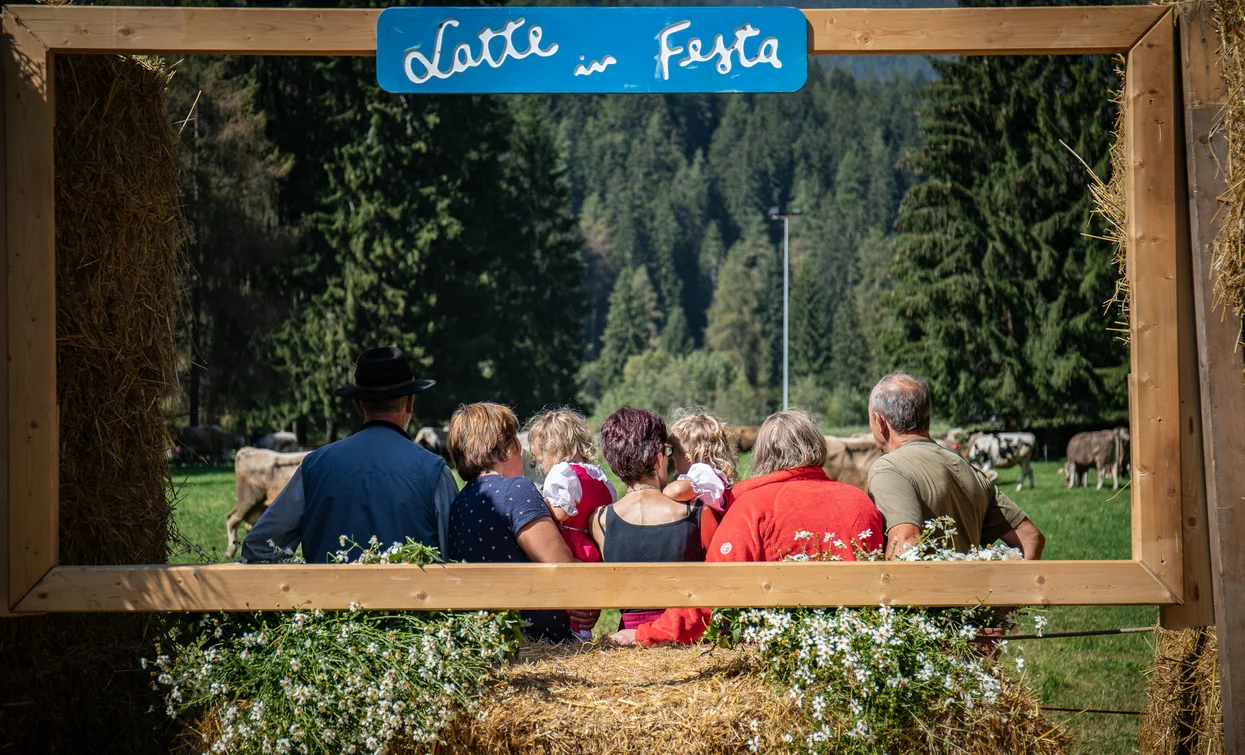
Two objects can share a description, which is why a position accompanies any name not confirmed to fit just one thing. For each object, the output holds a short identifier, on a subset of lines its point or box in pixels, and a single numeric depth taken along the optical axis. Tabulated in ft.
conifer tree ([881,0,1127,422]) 219.82
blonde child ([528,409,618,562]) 31.12
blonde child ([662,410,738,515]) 31.81
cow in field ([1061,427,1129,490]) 125.90
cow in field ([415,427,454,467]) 171.53
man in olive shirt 28.58
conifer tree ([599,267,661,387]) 581.94
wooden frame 24.62
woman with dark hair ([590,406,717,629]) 28.30
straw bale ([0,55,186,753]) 28.32
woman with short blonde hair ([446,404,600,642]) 27.94
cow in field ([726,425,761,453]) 160.86
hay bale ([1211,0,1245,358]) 24.22
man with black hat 27.32
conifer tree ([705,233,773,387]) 581.53
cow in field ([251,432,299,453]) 195.53
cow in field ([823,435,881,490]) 120.37
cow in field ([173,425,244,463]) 189.67
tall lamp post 233.76
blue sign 25.29
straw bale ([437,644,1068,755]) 23.67
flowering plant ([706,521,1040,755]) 23.86
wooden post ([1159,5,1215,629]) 25.18
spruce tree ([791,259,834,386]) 542.98
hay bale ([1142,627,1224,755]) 28.25
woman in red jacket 26.99
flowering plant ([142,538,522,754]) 23.41
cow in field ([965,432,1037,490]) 140.15
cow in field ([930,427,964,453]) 159.50
